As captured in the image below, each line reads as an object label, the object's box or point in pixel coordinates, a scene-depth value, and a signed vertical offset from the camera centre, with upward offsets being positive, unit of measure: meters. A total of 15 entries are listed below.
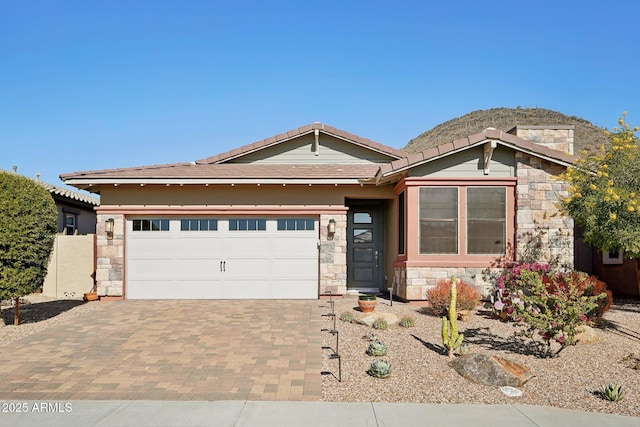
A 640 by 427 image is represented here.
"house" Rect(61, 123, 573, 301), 12.64 +0.48
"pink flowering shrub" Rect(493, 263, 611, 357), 7.92 -1.21
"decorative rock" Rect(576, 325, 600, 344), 9.10 -1.78
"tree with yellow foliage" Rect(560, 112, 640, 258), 10.11 +0.94
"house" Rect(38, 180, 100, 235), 18.97 +1.05
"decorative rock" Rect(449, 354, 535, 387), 6.83 -1.86
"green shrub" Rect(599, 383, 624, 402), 6.30 -1.95
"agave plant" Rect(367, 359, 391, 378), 7.04 -1.86
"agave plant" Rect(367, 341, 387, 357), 8.09 -1.82
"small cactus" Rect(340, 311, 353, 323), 10.66 -1.71
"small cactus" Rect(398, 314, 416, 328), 10.08 -1.71
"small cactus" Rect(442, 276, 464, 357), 8.01 -1.57
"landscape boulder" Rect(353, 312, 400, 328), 10.18 -1.66
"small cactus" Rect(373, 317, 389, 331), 9.87 -1.72
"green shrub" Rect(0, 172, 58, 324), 10.13 +0.02
